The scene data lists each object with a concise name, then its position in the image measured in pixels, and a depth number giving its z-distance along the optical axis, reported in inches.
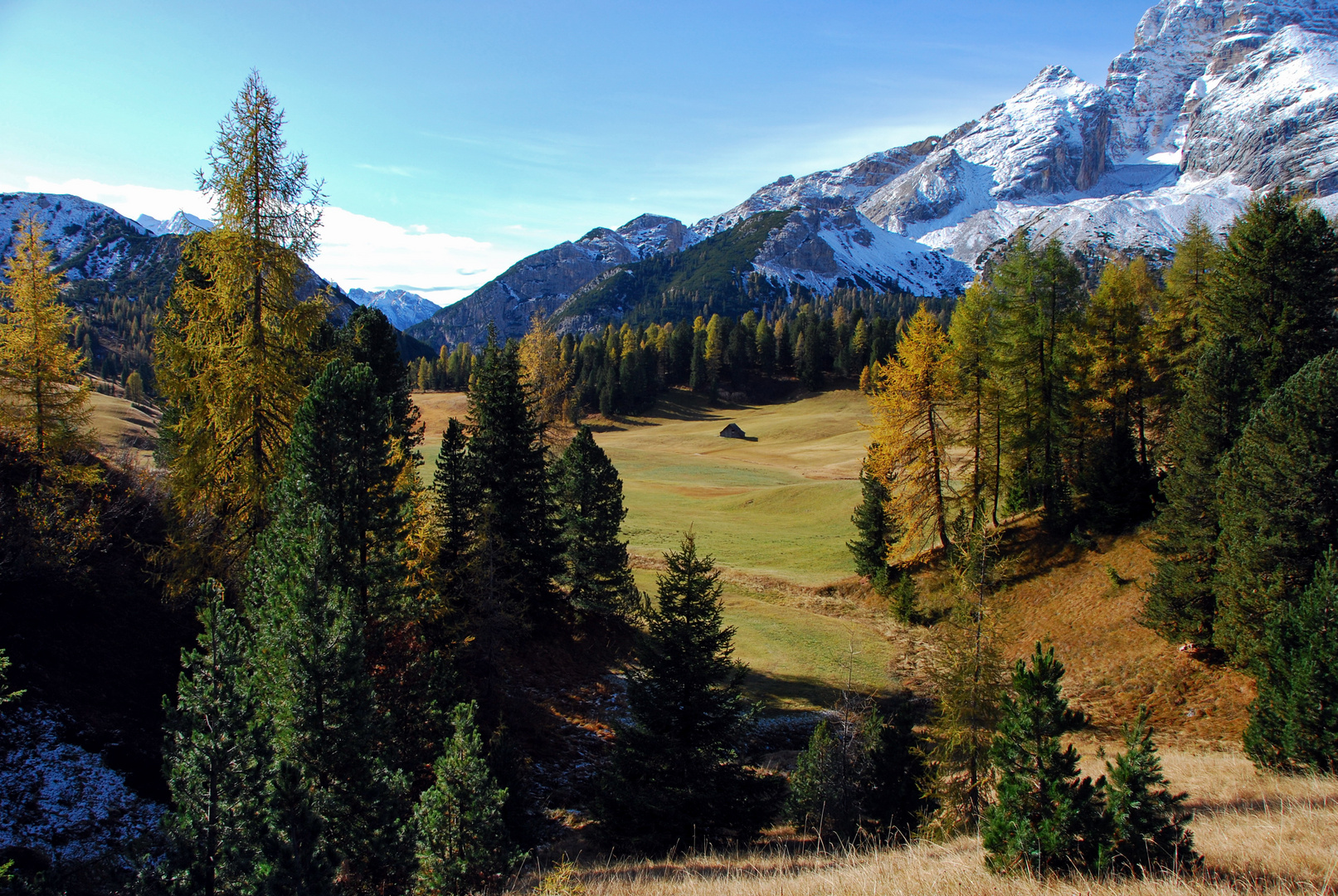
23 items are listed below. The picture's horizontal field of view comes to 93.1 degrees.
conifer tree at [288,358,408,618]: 540.1
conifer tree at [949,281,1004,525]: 1201.1
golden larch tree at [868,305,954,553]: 1230.9
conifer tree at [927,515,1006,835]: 566.3
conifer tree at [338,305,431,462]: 1090.7
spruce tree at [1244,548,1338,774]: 535.5
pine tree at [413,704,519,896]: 383.2
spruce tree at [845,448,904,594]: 1300.4
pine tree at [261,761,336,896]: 356.5
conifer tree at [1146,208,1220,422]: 1216.8
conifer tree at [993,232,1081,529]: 1148.5
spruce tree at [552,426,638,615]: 1037.2
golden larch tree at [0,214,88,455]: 869.2
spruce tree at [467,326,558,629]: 956.6
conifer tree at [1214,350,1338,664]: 707.4
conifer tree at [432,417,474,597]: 885.2
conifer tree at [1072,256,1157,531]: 1153.4
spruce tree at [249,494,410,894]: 417.1
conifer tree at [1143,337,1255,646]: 874.1
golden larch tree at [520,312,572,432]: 1791.3
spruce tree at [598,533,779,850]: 558.6
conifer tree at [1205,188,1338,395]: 912.3
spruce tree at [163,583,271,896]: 349.4
